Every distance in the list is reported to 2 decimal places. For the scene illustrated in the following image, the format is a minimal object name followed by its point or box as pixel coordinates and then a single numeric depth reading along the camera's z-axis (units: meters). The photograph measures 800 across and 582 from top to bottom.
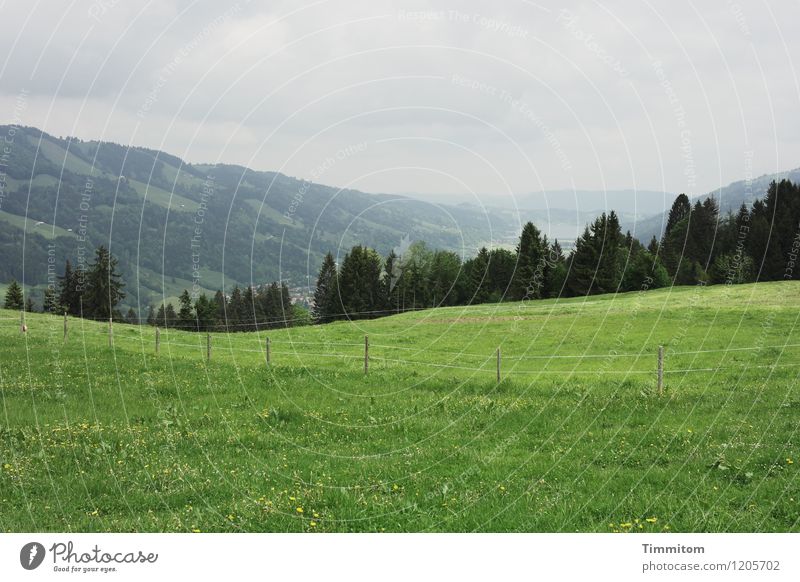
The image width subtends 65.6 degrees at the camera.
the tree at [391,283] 109.25
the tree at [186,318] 116.06
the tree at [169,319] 119.81
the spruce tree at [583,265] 101.81
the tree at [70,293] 111.11
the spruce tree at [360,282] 103.62
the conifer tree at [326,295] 100.37
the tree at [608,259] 102.31
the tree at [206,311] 129.88
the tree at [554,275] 109.35
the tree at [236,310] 137.74
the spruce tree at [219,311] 137.00
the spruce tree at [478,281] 116.62
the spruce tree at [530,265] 105.31
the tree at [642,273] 104.62
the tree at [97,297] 106.78
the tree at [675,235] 123.57
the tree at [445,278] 116.81
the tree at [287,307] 119.31
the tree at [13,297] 104.13
